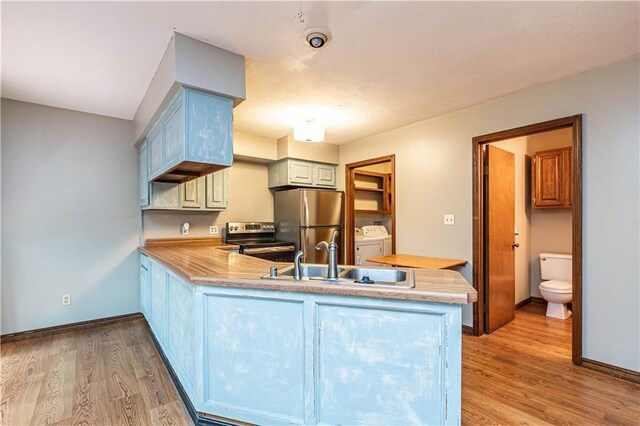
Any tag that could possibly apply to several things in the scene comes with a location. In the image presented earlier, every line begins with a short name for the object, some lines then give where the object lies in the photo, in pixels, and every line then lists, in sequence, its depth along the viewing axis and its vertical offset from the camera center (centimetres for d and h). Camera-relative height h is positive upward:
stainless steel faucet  172 -28
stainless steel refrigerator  418 -9
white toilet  354 -87
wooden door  319 -30
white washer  473 -49
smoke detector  182 +109
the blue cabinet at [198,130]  203 +58
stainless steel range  388 -41
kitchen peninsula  135 -69
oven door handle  375 -49
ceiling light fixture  312 +84
